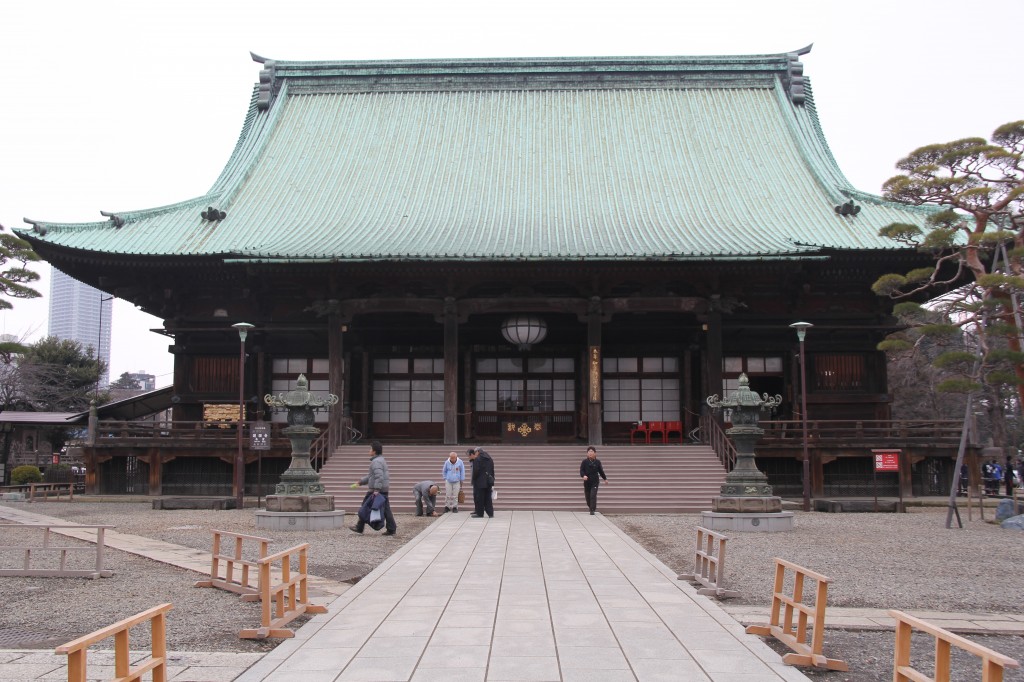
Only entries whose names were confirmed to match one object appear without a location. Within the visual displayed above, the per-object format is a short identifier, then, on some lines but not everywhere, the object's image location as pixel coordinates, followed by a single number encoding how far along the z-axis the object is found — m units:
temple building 24.94
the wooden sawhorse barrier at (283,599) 7.71
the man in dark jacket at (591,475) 19.22
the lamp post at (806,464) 21.09
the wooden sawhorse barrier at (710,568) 9.66
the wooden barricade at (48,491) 26.17
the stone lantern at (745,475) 16.47
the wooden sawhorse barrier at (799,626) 6.93
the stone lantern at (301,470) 16.91
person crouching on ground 19.36
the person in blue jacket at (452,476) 19.42
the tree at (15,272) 24.53
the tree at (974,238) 17.95
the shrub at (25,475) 32.12
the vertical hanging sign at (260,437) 21.41
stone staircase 20.73
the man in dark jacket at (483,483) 18.23
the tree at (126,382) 90.14
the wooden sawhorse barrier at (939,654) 4.43
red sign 21.00
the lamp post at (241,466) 21.16
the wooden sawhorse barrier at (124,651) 4.66
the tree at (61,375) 46.84
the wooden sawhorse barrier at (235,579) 9.82
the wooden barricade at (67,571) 11.07
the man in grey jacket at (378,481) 15.55
